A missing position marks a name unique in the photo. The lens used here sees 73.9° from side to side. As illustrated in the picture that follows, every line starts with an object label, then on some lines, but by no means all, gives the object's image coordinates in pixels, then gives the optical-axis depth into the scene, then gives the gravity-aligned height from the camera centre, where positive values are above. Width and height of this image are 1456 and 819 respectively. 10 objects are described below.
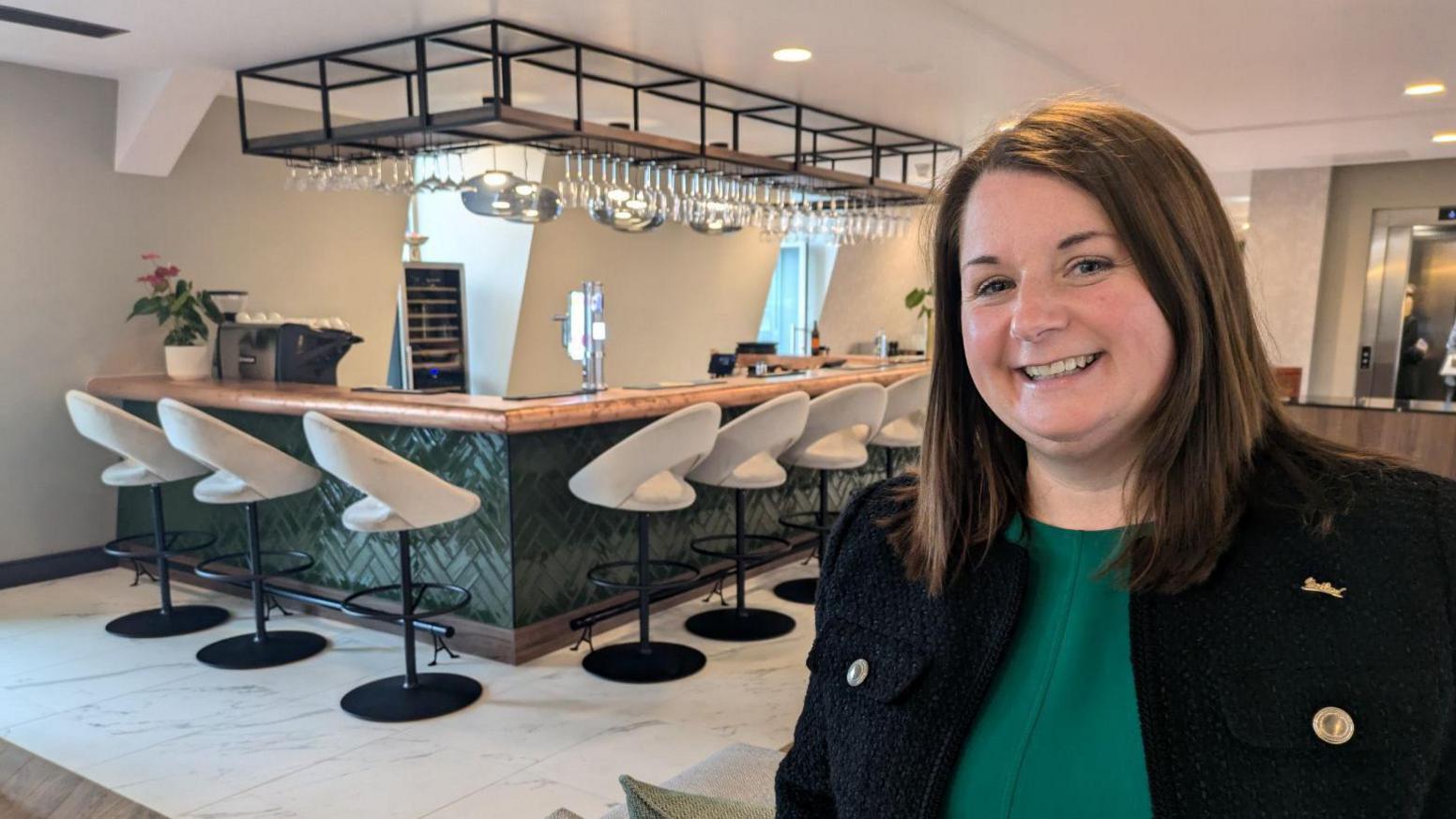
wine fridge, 8.39 -0.28
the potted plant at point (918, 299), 9.33 +0.04
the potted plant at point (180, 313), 5.46 -0.14
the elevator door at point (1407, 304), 8.22 +0.07
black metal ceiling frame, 4.16 +1.05
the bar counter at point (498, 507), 4.00 -0.94
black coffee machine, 5.28 -0.34
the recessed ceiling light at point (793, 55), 4.68 +1.20
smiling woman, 0.87 -0.26
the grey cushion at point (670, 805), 1.19 -0.63
